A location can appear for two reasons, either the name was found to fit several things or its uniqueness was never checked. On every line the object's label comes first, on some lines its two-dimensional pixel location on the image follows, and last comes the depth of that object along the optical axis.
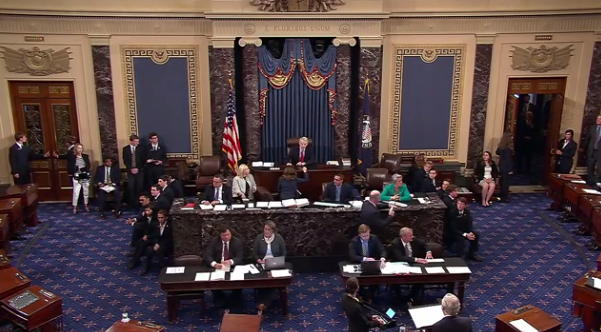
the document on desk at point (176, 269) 8.27
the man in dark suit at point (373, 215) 9.41
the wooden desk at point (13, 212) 10.61
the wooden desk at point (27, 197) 11.37
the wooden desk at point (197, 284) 8.04
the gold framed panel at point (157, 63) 12.83
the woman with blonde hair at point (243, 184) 10.88
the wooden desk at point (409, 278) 8.23
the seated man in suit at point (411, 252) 8.55
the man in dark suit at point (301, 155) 12.49
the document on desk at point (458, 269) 8.30
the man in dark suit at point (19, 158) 12.37
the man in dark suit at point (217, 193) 10.35
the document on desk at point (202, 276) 8.06
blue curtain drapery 12.80
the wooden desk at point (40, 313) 7.42
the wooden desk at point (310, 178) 12.36
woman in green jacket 10.13
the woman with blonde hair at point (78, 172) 12.48
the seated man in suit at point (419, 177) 11.85
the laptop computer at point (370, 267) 8.15
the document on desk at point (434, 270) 8.30
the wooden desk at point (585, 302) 7.74
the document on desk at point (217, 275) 8.08
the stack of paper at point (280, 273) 8.21
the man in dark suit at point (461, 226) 9.95
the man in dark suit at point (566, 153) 12.99
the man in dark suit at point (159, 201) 10.33
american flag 12.23
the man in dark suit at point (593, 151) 12.91
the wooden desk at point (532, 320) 7.16
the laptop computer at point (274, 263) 8.36
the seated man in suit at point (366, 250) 8.55
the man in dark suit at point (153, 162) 12.81
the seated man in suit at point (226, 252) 8.48
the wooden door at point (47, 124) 12.79
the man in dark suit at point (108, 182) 12.33
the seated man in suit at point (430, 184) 11.25
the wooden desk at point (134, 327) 7.02
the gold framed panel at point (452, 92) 13.15
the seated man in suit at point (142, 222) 9.87
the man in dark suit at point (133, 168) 12.66
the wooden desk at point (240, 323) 6.90
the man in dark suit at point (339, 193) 10.45
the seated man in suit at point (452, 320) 6.39
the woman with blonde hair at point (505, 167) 13.01
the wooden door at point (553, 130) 13.52
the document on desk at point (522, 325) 7.10
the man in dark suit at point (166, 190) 10.61
